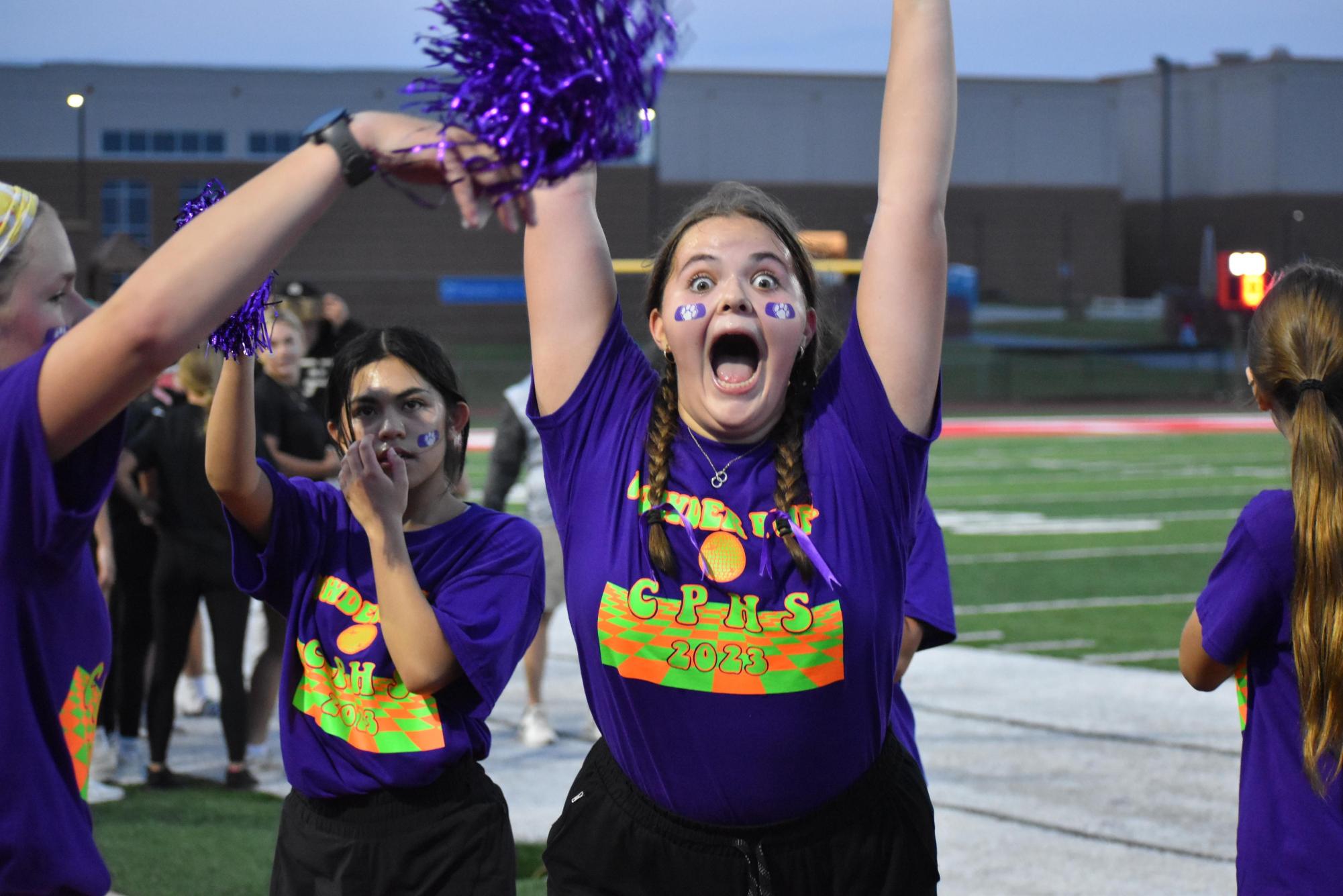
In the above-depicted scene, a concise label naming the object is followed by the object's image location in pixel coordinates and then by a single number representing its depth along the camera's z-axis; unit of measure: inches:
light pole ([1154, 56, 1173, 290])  2094.0
